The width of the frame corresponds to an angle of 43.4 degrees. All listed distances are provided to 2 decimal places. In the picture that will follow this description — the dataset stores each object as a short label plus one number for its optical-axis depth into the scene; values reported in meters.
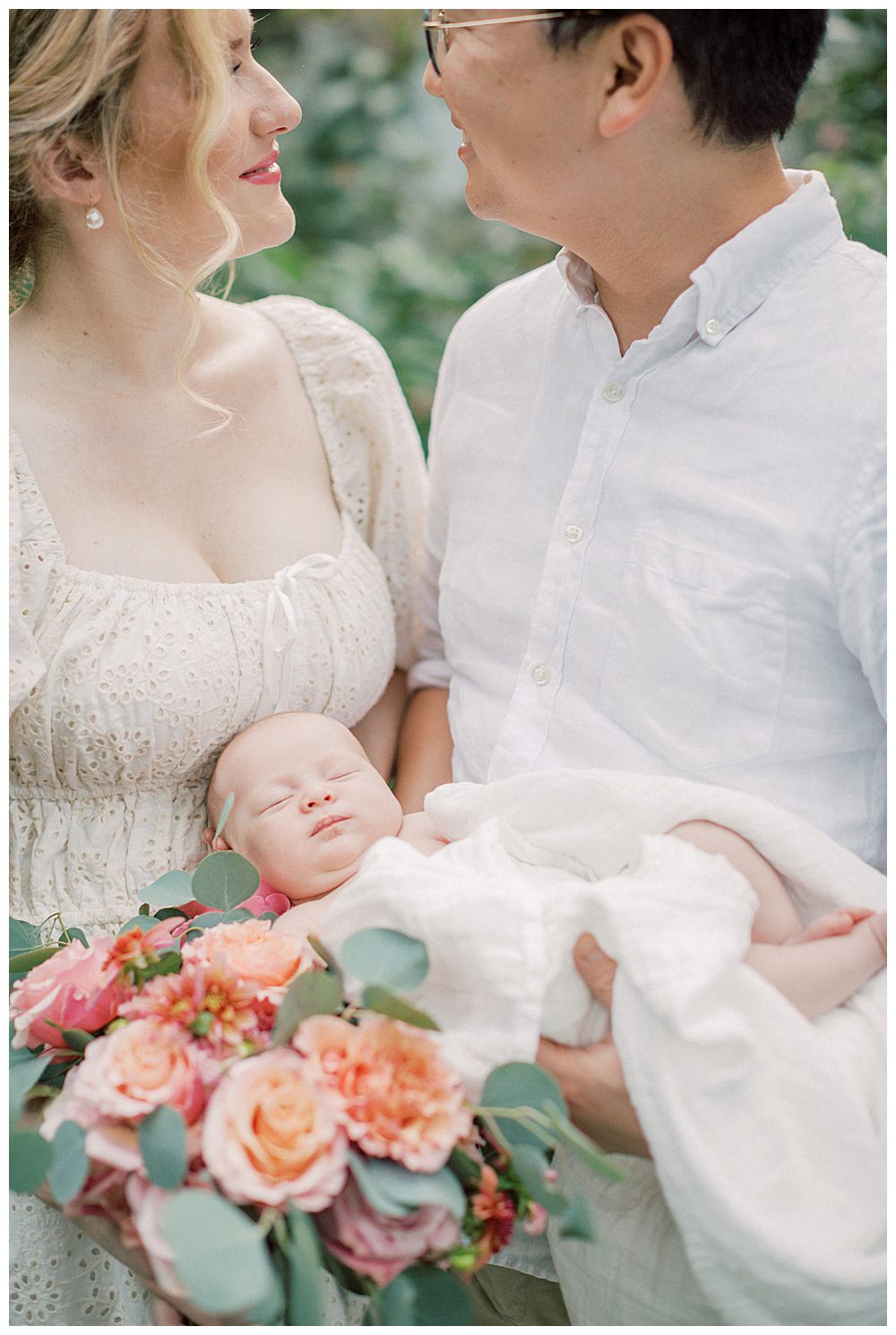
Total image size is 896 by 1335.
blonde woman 1.37
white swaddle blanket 0.96
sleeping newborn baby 1.00
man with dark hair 1.21
